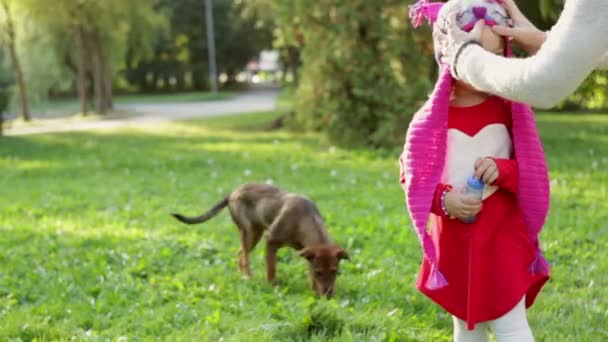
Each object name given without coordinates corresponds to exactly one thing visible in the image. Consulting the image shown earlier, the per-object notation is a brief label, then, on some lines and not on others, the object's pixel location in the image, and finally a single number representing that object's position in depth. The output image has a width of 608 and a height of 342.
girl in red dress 2.87
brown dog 5.23
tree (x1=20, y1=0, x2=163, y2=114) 27.86
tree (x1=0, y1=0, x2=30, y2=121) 26.78
